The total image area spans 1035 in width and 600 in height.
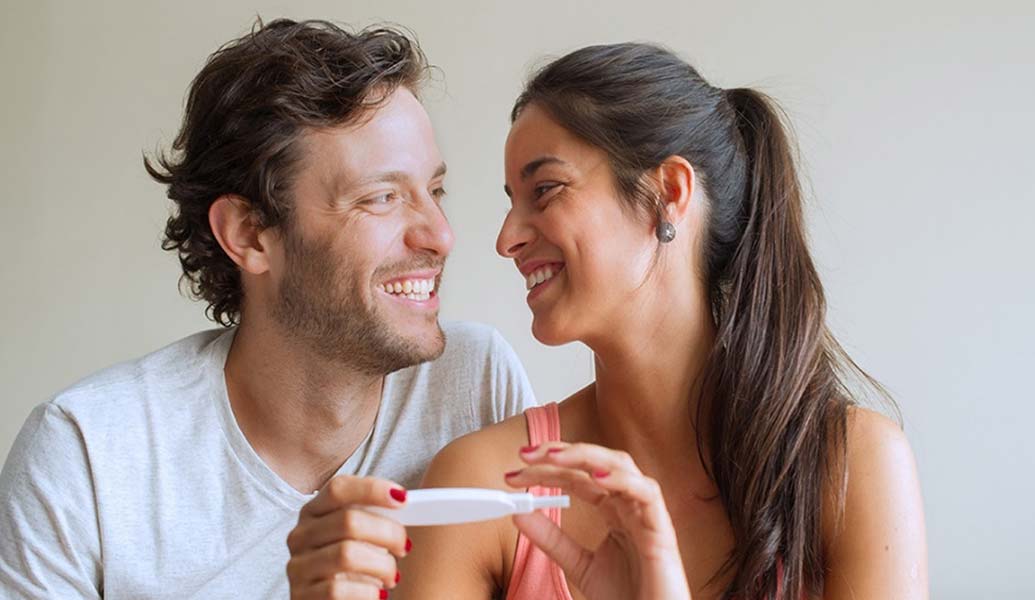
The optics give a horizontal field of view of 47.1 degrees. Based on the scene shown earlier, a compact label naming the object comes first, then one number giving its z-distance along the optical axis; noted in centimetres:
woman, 146
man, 168
